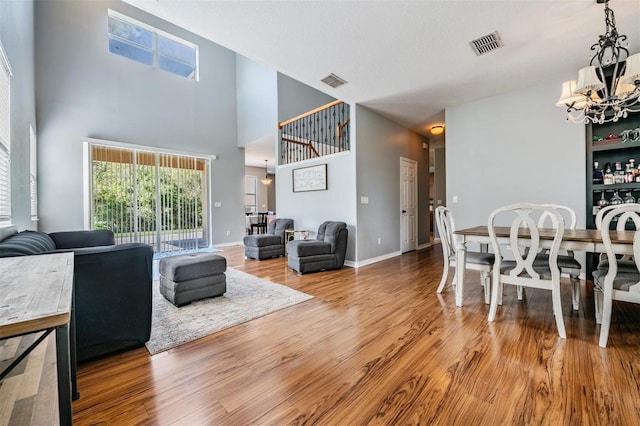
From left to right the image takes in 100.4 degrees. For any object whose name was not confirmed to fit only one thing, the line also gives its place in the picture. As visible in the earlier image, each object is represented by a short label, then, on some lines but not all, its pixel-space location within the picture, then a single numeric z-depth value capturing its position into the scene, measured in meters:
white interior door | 5.86
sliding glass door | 5.52
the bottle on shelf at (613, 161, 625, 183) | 3.38
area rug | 2.16
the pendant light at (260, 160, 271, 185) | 11.02
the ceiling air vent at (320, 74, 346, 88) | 3.73
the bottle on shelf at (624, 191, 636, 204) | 3.30
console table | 0.68
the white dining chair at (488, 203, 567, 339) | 2.11
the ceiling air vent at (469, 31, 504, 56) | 2.78
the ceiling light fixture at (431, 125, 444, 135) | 5.78
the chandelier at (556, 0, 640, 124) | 2.27
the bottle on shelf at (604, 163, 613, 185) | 3.45
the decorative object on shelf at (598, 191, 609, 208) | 3.47
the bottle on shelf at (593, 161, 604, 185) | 3.54
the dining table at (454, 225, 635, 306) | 1.99
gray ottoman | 2.76
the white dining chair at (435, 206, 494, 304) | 2.78
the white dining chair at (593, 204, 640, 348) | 1.87
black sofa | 1.76
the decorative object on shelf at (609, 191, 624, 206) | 3.33
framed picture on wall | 5.21
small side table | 5.46
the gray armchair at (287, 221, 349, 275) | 4.15
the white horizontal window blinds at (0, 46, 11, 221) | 2.26
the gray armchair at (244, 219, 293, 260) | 5.32
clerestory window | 5.99
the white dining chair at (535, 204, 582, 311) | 2.42
